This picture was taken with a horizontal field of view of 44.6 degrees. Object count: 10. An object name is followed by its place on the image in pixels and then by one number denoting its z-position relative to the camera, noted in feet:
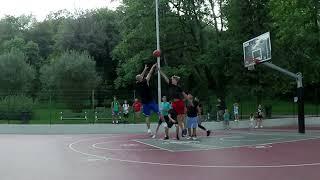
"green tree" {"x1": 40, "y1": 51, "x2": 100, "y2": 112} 118.26
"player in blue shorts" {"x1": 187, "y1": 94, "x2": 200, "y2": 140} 49.21
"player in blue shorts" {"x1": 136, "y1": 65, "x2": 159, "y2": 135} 44.81
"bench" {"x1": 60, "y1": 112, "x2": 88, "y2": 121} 86.36
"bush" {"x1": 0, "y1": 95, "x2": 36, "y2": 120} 87.37
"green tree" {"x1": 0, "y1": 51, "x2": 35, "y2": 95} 131.10
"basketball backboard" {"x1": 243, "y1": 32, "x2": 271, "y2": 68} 63.29
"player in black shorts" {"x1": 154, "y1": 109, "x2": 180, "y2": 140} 49.38
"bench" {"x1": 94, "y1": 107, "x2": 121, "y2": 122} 85.82
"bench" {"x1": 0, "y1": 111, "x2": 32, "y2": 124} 86.75
